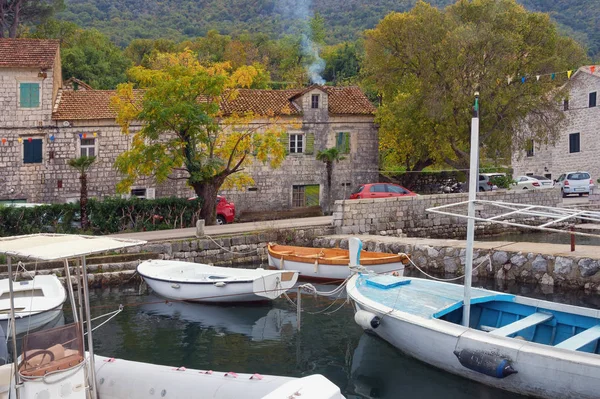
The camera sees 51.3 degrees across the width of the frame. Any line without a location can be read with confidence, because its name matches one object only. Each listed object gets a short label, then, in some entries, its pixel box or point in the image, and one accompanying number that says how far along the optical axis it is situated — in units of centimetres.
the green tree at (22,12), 4325
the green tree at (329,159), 3075
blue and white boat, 955
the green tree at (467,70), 2927
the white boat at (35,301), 1364
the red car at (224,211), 2755
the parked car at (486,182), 3347
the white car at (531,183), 3469
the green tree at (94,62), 4475
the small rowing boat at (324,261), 1822
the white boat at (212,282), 1628
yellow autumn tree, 2406
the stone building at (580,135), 3772
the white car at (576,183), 3553
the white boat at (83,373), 780
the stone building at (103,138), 2856
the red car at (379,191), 2811
